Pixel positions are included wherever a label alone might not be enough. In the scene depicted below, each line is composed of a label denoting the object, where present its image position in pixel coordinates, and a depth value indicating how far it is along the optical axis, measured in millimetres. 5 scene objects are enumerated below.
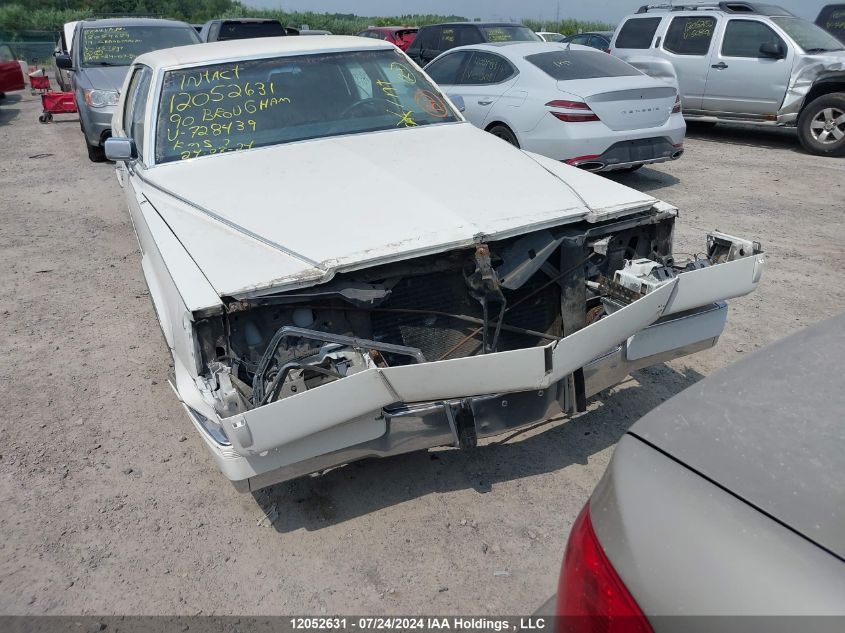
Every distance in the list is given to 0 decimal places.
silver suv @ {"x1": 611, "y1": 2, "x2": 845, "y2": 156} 9430
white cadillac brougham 2623
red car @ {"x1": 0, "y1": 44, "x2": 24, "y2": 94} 15078
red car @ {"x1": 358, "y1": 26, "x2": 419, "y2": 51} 19172
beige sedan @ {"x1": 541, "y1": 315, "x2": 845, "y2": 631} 1167
